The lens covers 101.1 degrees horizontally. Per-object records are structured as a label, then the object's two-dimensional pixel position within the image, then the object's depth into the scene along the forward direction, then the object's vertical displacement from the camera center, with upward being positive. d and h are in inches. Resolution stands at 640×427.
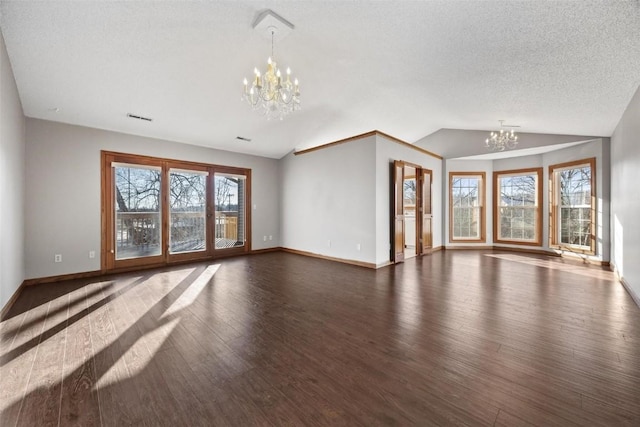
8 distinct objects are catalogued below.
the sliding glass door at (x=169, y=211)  188.2 +2.3
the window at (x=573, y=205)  213.0 +6.1
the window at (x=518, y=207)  257.0 +6.0
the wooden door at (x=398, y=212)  209.2 +0.8
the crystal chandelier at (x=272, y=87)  113.5 +58.0
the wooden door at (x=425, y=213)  250.8 -0.1
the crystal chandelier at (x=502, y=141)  219.0 +63.5
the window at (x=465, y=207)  285.0 +6.2
